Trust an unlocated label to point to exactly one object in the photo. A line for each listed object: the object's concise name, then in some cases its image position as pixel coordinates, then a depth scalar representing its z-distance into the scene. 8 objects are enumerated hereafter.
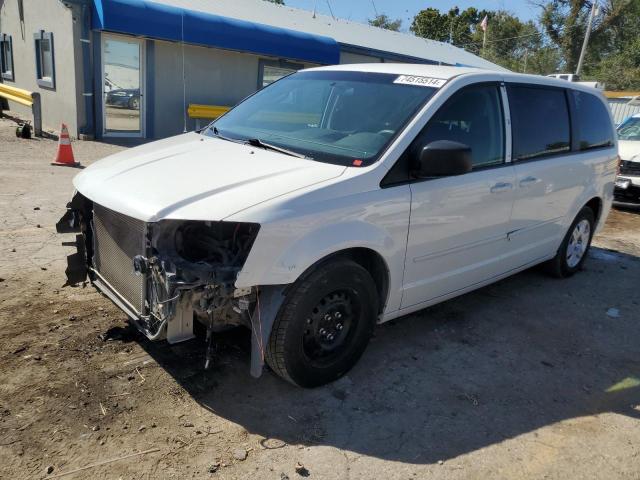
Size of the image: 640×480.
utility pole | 26.28
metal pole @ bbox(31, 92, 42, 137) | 12.27
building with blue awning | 12.52
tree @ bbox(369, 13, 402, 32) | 57.12
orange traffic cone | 9.75
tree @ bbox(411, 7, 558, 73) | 47.34
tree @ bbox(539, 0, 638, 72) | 42.53
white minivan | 2.93
